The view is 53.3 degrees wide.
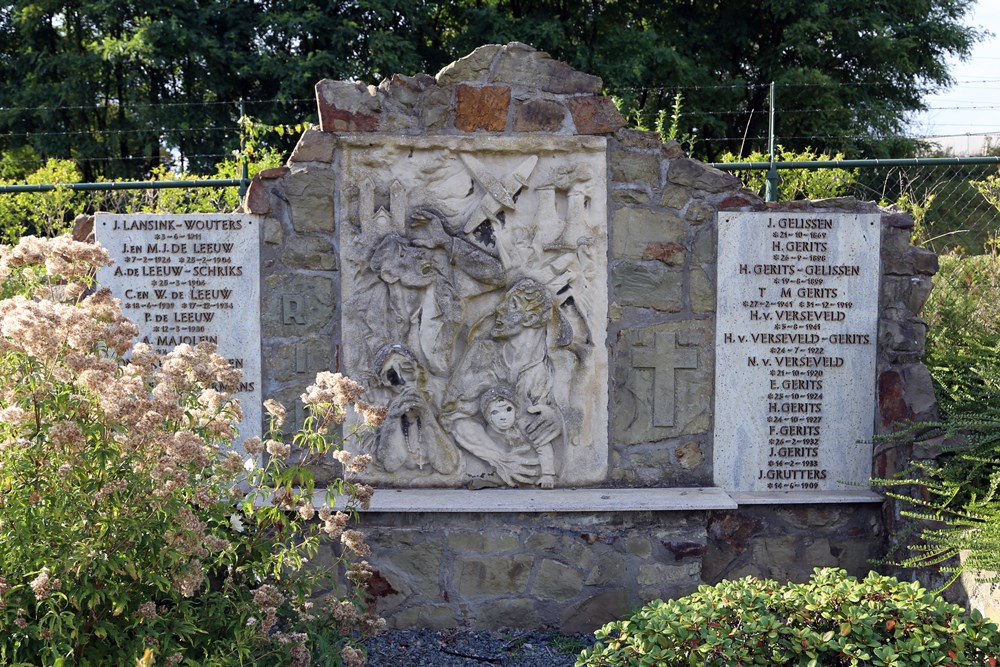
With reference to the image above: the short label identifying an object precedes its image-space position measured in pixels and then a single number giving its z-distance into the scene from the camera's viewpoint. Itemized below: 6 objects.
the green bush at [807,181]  6.98
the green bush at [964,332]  4.75
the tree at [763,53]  12.20
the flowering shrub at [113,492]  2.57
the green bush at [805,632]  3.04
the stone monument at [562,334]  4.55
